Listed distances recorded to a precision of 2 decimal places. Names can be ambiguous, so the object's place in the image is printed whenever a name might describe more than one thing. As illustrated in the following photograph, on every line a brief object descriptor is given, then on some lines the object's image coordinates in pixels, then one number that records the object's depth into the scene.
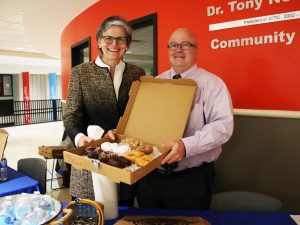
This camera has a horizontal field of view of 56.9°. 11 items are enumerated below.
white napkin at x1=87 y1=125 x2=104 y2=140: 1.38
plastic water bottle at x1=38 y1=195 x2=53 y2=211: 0.99
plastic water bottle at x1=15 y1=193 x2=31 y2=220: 0.96
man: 1.45
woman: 1.55
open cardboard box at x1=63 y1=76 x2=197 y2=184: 1.38
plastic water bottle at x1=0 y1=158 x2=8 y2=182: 2.31
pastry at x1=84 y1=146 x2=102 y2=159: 1.16
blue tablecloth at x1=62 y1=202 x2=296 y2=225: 1.21
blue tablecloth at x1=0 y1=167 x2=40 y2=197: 2.11
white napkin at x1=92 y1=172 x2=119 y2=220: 1.20
